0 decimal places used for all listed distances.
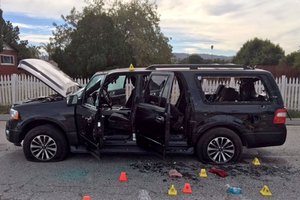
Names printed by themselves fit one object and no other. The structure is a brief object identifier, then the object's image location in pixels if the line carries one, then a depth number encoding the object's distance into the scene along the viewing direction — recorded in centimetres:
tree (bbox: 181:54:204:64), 6273
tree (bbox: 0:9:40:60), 3554
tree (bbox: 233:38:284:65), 5575
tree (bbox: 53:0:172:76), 2147
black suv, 559
